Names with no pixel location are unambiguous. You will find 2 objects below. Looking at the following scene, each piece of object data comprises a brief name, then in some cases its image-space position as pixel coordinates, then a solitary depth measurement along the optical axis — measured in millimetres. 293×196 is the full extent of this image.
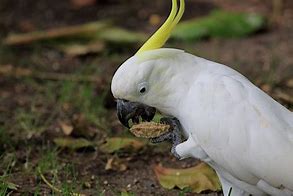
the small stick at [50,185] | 6211
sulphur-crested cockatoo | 5223
